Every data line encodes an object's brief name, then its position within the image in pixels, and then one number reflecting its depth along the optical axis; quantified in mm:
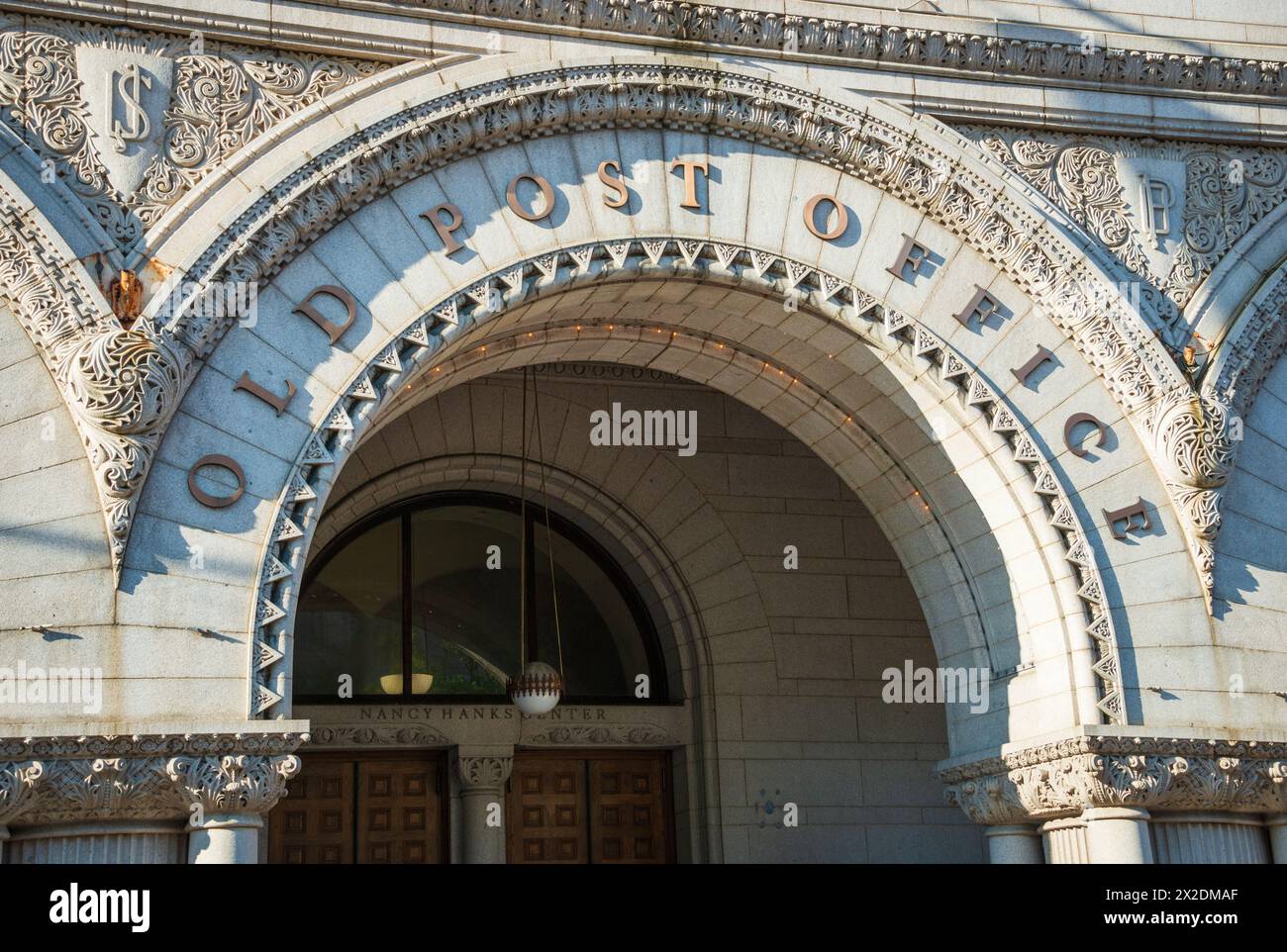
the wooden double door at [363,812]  13938
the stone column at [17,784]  9055
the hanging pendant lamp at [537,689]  12977
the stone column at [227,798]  9406
